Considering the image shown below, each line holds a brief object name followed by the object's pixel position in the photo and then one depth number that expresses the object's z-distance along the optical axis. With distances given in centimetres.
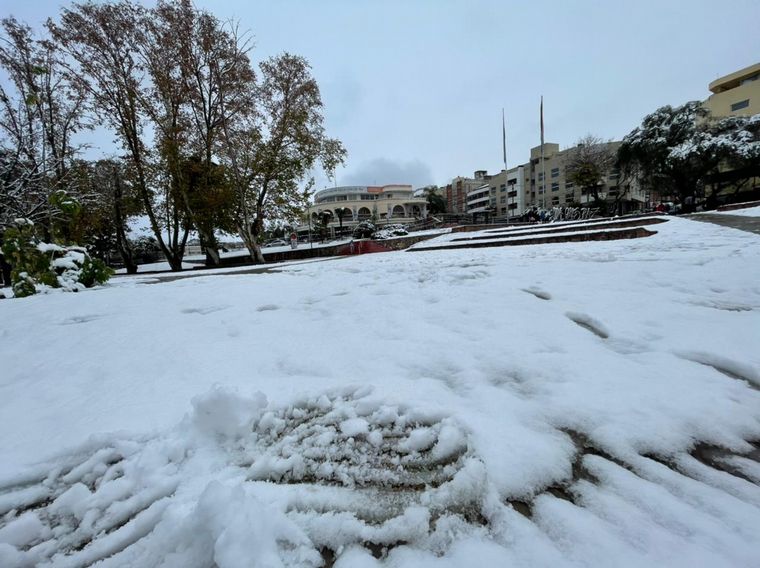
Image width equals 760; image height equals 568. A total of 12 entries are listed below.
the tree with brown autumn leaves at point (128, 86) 1277
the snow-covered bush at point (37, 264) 468
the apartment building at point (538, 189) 4012
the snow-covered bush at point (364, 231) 2214
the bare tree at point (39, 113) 907
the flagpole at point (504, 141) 3616
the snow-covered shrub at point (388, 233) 2069
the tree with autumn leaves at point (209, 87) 1355
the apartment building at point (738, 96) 2717
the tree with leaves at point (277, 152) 1446
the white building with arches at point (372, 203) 6259
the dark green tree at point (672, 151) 1981
